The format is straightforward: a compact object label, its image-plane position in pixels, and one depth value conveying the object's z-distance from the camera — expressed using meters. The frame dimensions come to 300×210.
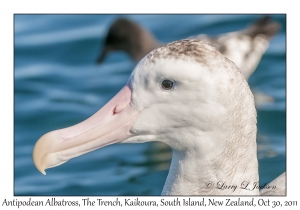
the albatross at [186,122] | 7.54
